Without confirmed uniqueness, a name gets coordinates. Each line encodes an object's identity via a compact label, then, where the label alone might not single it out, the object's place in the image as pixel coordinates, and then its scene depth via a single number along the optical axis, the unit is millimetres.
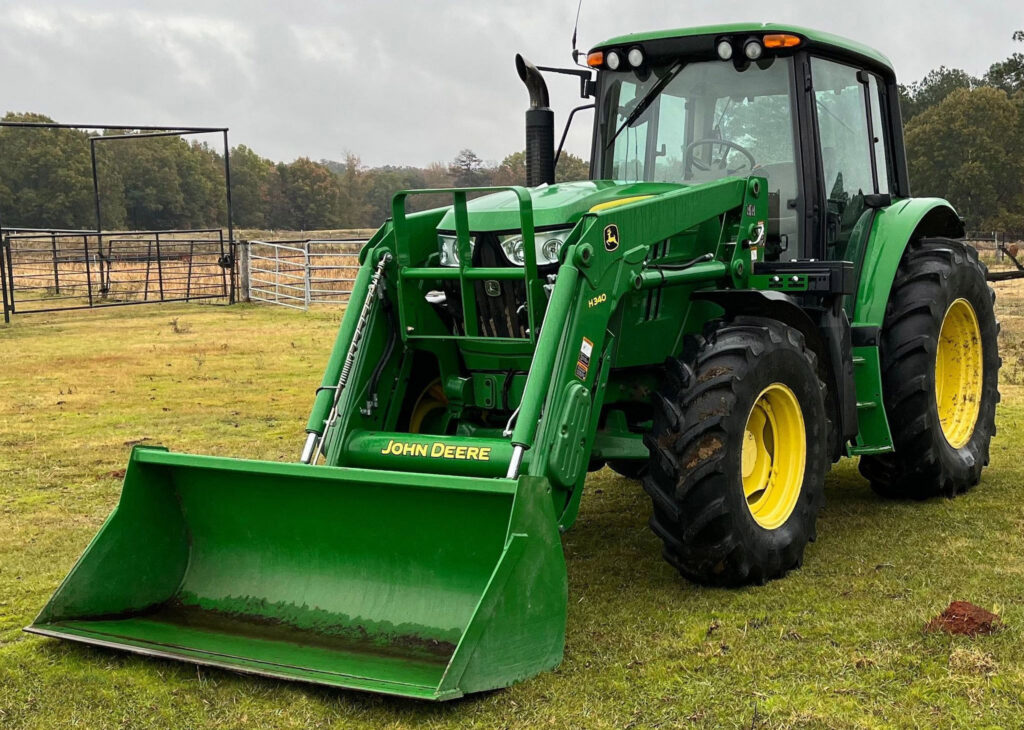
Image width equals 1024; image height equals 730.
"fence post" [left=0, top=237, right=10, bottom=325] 17523
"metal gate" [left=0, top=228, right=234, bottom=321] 20531
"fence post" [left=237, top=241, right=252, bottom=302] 21406
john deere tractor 4133
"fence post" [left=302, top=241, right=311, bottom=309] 19938
